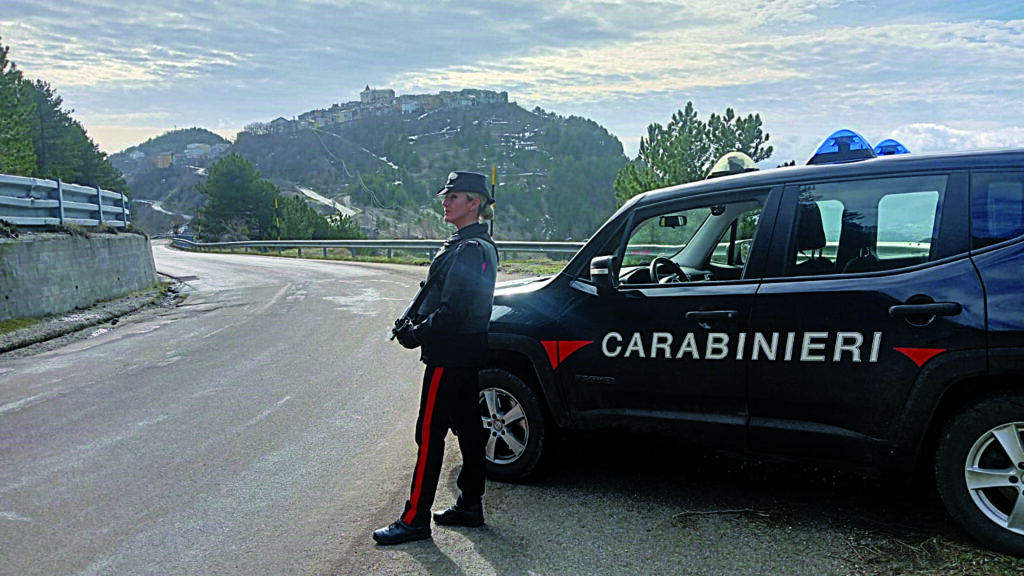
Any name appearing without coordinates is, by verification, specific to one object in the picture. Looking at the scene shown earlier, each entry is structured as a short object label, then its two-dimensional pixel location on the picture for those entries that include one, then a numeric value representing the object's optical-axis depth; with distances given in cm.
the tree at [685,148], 3266
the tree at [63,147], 6562
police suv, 356
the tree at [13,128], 4478
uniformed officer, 405
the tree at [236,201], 6581
